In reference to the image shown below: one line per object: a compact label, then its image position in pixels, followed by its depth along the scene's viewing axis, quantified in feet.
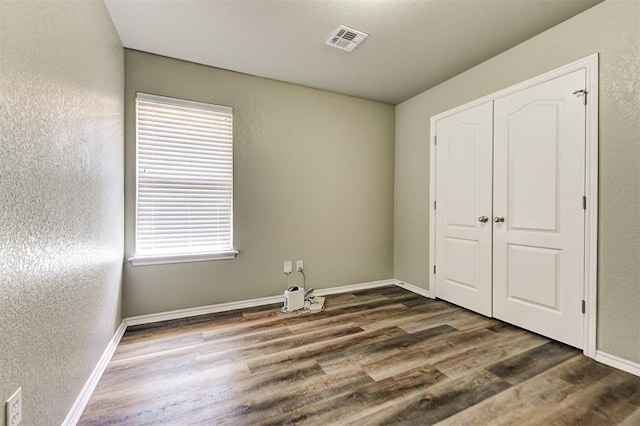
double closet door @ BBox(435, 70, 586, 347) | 6.91
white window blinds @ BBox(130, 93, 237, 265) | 8.50
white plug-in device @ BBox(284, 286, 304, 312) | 9.42
